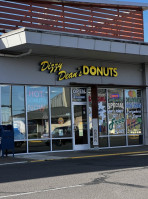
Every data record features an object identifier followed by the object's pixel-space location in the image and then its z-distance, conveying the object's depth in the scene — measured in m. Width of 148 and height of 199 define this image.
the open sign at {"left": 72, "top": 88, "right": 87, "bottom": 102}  17.16
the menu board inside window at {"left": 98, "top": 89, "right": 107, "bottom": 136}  17.97
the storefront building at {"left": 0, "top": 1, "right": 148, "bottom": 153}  15.00
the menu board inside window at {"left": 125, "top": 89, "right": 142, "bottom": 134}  18.92
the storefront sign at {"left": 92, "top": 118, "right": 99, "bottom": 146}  17.00
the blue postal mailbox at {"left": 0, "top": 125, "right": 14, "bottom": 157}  13.99
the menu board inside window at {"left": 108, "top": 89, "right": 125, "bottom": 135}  18.30
